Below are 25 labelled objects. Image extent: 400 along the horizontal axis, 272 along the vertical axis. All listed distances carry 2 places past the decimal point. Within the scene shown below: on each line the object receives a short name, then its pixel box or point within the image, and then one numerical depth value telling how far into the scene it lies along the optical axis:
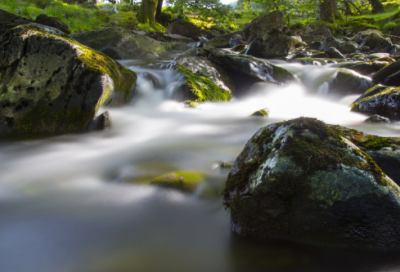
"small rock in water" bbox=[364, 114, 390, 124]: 5.76
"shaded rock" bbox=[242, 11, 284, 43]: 17.16
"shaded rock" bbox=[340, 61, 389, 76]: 9.54
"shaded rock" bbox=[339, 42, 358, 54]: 15.31
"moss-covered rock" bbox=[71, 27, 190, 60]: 11.23
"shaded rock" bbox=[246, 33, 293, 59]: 13.59
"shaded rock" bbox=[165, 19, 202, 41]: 22.03
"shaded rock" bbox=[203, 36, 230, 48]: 18.86
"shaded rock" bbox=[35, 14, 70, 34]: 13.24
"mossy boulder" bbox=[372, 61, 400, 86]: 7.78
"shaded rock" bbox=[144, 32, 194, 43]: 17.48
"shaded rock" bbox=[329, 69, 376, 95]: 8.69
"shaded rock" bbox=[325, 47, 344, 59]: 13.61
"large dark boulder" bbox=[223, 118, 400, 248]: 1.93
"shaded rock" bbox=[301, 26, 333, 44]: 20.62
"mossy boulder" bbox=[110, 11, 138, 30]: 19.48
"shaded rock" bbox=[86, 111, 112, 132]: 5.05
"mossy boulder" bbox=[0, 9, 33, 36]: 7.06
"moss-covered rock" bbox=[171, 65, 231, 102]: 7.32
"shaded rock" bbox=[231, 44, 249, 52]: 16.25
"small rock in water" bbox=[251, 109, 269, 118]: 6.74
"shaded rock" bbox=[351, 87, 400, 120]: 5.96
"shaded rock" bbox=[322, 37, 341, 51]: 15.62
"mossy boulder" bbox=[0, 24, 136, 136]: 4.85
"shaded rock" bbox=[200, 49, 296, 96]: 8.86
